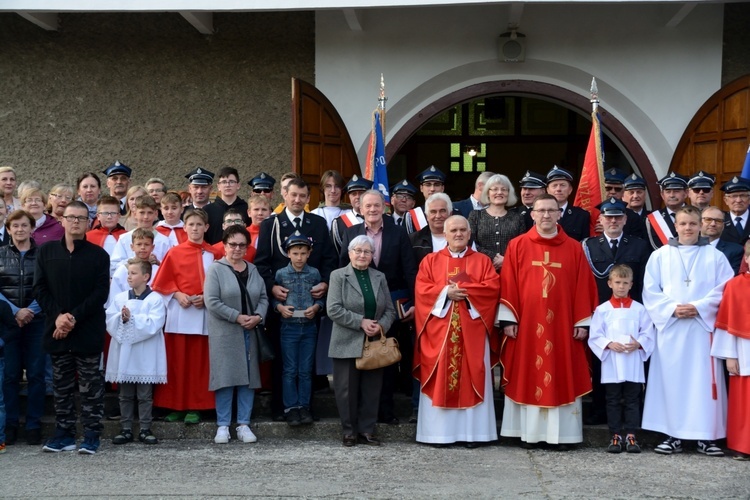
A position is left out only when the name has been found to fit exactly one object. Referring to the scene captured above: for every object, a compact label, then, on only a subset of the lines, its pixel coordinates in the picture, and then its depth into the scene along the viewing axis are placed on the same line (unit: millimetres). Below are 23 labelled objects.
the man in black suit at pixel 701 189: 8242
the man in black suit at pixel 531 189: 8305
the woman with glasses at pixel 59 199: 8578
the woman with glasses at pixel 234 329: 7484
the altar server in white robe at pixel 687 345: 7316
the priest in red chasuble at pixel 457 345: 7422
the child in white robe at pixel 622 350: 7324
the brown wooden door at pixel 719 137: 10883
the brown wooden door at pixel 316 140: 10836
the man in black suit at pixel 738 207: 8086
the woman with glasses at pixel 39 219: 8219
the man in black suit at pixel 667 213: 8086
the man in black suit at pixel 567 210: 8352
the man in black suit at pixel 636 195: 8641
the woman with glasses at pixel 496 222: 7906
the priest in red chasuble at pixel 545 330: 7391
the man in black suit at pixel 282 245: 7961
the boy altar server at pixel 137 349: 7477
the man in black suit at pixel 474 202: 8454
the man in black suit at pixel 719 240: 7633
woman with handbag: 7438
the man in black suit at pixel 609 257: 7832
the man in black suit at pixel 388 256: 7848
